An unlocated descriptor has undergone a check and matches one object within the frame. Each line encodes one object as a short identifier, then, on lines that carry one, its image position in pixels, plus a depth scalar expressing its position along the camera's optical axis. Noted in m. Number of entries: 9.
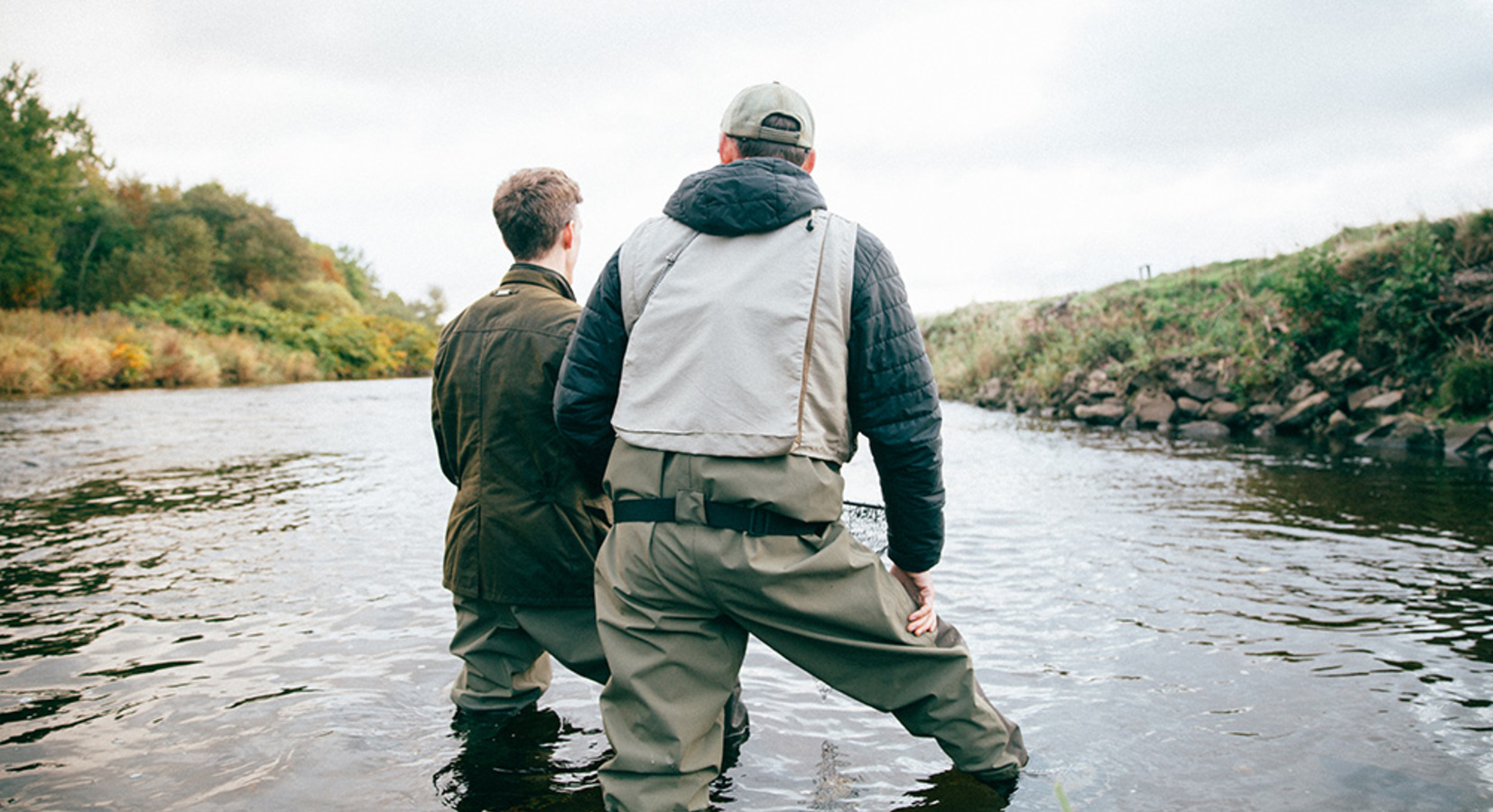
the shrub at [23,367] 24.20
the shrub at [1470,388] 10.99
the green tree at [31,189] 35.62
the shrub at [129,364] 29.25
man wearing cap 2.13
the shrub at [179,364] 31.27
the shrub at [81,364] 26.78
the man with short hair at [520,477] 2.98
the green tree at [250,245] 59.03
